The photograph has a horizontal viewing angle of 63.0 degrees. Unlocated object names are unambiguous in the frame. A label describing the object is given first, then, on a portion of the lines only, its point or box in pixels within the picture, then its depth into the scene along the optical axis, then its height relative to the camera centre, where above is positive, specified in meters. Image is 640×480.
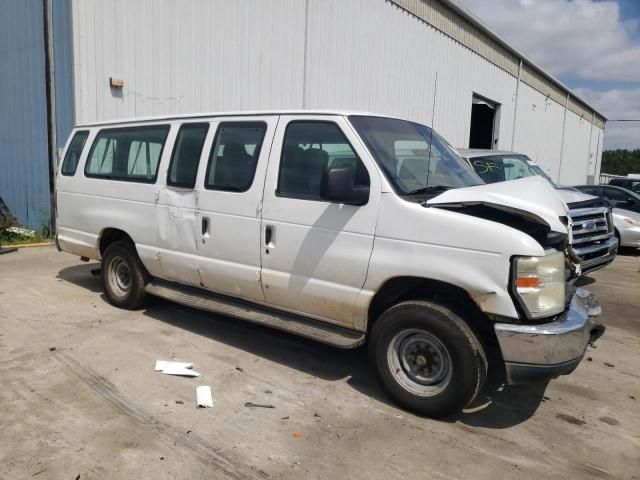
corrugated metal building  9.80 +2.37
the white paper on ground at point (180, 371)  4.32 -1.73
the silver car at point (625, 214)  11.45 -0.80
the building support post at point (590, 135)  42.62 +3.41
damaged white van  3.39 -0.58
